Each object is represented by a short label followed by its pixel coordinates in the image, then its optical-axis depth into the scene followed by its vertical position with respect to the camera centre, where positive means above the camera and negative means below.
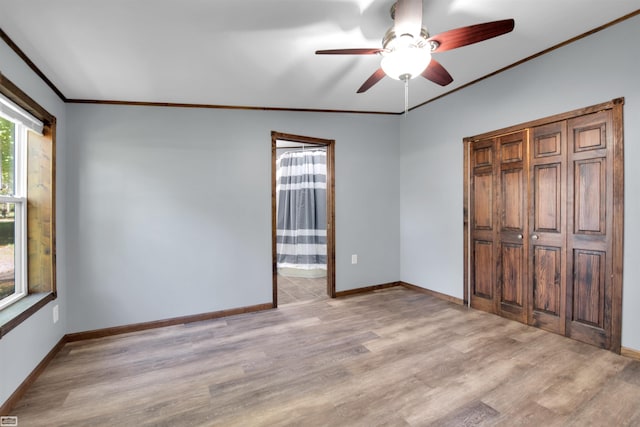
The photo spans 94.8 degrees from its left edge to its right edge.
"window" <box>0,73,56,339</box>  1.95 +0.06
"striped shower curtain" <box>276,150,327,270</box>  4.96 +0.02
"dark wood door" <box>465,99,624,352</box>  2.15 -0.09
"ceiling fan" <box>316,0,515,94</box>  1.47 +0.93
